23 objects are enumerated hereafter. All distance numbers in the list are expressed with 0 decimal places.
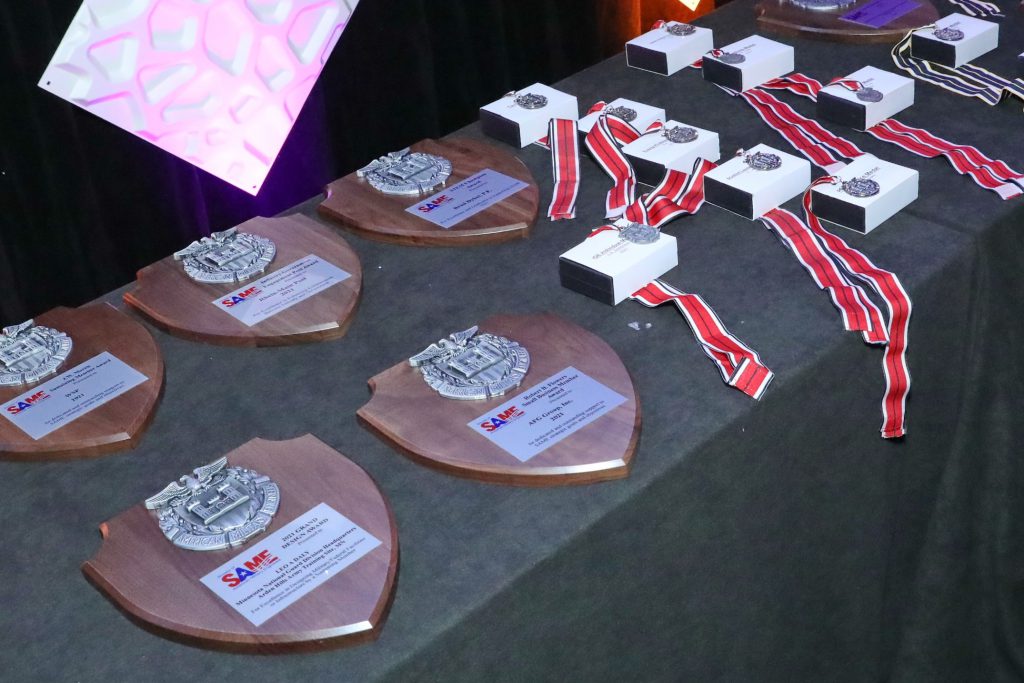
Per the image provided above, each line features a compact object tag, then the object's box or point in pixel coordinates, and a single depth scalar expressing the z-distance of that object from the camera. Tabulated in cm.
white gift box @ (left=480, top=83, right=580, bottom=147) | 167
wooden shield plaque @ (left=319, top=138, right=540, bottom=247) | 146
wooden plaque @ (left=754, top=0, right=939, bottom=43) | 189
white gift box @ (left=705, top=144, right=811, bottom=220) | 145
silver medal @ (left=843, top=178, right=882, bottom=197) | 141
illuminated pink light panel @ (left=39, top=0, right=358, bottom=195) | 155
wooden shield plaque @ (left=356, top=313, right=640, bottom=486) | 108
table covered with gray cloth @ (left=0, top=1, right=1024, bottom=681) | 101
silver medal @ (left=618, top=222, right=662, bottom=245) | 136
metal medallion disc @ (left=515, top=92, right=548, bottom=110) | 170
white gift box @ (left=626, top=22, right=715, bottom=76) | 185
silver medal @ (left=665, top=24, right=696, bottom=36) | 189
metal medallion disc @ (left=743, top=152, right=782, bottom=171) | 149
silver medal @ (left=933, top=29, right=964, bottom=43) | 179
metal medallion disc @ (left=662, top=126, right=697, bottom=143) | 156
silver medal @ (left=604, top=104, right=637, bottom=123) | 165
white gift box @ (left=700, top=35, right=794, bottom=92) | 177
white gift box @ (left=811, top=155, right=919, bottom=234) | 140
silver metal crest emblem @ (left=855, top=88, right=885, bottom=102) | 164
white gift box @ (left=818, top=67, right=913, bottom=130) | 163
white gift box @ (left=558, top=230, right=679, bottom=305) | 132
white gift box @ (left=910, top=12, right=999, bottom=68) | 178
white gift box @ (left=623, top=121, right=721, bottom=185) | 153
